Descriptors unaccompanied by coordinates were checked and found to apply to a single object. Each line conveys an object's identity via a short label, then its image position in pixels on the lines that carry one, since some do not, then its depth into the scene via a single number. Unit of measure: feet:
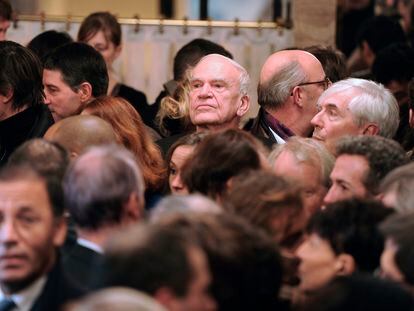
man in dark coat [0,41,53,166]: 33.19
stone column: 45.42
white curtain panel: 45.32
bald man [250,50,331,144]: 35.35
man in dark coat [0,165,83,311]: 22.50
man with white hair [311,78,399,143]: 32.96
